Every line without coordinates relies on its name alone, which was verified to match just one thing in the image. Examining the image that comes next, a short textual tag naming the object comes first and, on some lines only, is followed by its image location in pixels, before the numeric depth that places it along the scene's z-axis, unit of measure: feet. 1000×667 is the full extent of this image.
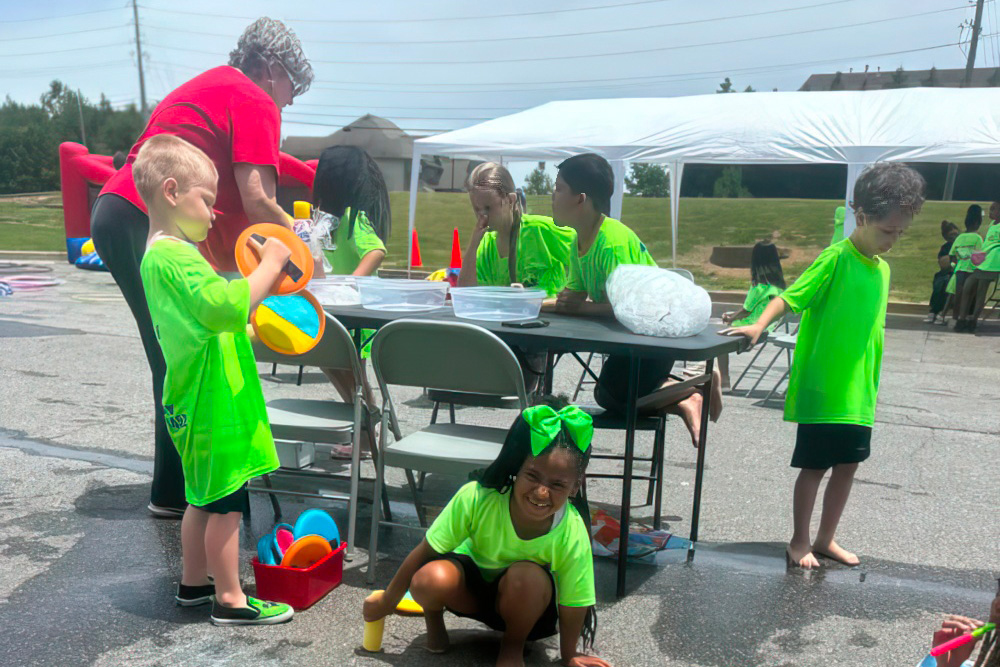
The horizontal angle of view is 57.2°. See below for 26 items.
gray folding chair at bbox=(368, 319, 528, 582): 10.27
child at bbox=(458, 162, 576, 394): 16.80
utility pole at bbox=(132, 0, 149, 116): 136.22
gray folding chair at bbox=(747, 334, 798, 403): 23.99
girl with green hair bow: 8.45
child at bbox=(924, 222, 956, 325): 47.19
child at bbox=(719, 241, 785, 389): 24.76
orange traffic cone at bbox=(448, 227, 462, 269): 32.60
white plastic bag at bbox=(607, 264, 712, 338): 10.94
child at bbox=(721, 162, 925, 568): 11.46
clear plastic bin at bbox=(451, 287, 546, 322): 11.94
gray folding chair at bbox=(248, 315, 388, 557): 11.28
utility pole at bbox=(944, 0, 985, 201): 99.79
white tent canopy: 38.96
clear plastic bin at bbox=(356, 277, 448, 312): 12.65
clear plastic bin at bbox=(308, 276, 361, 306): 13.17
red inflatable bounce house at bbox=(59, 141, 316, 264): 56.80
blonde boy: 8.88
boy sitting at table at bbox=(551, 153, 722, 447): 13.00
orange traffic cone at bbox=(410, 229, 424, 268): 47.04
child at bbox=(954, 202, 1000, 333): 43.47
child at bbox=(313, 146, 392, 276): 18.72
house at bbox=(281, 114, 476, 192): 171.42
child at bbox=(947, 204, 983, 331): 44.16
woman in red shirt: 11.58
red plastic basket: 9.89
